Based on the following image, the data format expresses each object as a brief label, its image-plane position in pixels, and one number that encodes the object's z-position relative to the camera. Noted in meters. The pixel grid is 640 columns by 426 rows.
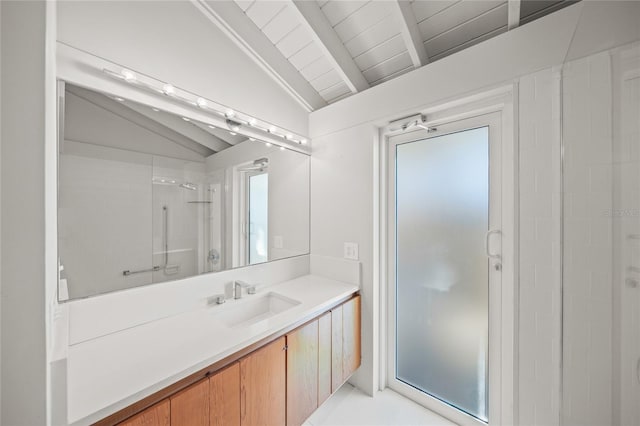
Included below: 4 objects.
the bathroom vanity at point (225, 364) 0.80
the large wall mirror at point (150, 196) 1.08
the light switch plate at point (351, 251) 1.93
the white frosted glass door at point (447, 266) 1.49
